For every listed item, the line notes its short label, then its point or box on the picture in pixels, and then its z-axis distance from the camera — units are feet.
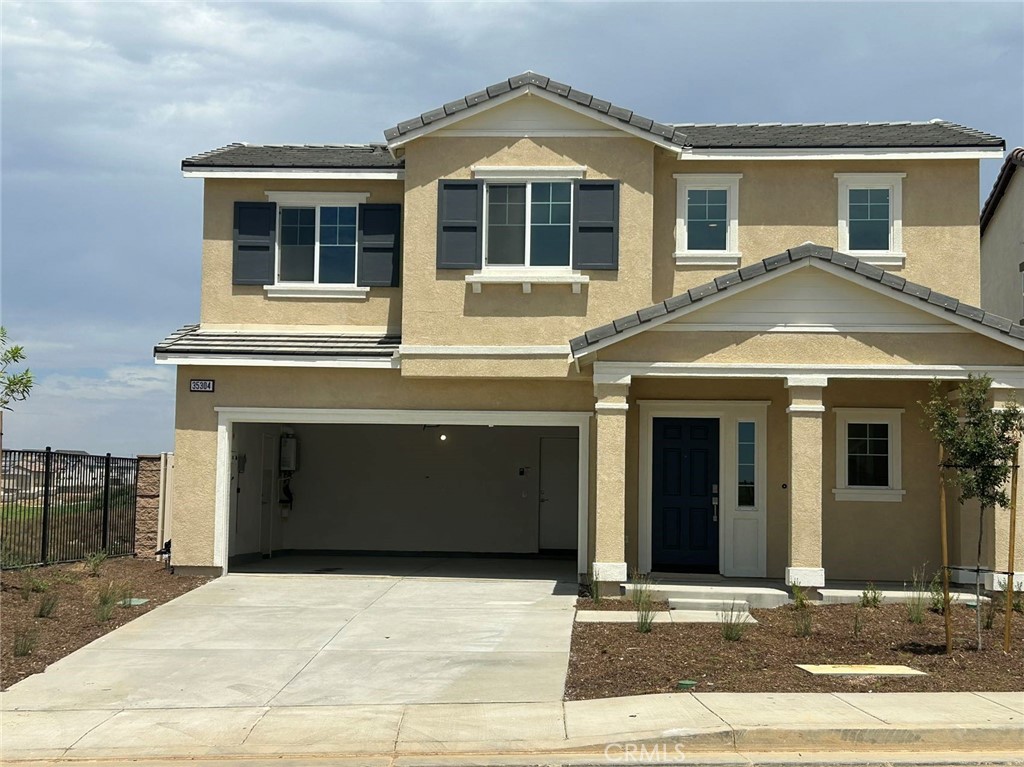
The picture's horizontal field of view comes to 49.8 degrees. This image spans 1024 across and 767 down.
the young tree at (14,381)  45.27
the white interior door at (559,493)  72.74
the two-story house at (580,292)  53.31
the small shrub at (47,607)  44.03
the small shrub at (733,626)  40.11
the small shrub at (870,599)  45.93
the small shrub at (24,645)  38.60
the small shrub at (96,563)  54.03
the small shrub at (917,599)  43.37
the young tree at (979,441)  38.42
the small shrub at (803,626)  41.16
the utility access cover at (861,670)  35.83
